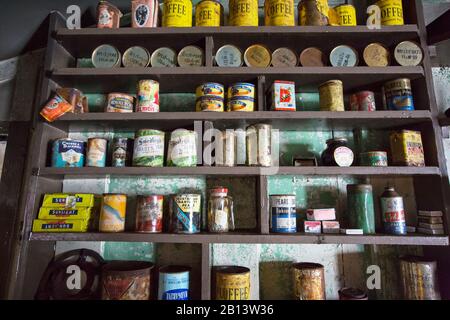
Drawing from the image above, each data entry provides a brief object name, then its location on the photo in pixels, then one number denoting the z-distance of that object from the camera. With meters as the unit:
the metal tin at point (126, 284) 1.07
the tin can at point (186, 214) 1.14
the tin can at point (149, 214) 1.15
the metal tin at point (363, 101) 1.23
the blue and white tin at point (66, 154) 1.21
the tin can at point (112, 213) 1.15
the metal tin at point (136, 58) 1.30
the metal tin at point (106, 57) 1.31
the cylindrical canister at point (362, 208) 1.15
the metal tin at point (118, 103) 1.23
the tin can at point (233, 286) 1.08
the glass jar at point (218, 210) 1.15
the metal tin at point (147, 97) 1.22
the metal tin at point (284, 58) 1.28
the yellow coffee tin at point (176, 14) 1.28
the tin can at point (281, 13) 1.26
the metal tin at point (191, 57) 1.29
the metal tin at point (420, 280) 1.08
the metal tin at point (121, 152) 1.22
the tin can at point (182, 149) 1.16
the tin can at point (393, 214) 1.13
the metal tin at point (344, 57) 1.27
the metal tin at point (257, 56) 1.27
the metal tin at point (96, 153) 1.22
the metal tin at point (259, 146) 1.16
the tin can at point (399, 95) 1.20
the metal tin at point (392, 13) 1.26
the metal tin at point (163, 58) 1.31
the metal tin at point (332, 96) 1.21
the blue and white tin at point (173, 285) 1.09
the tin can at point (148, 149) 1.17
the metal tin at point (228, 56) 1.28
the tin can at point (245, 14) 1.27
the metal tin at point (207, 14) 1.29
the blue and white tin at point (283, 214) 1.14
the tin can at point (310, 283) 1.11
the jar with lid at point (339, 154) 1.17
